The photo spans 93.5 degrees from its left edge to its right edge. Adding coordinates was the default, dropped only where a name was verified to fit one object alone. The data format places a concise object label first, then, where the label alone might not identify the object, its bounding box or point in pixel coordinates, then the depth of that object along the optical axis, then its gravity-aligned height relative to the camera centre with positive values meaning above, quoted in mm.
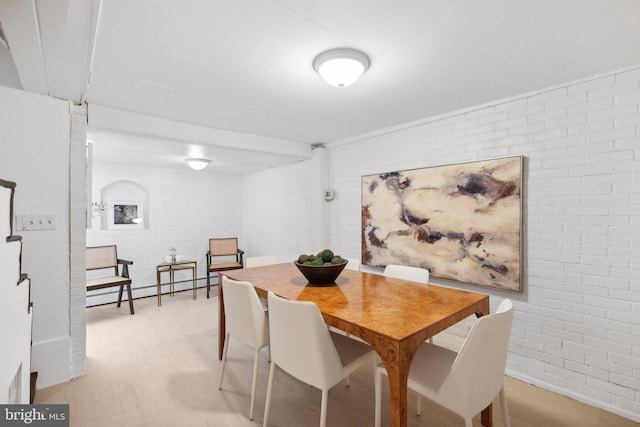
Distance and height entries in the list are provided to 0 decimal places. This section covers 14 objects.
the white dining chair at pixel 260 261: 3115 -516
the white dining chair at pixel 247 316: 1979 -704
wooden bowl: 2150 -434
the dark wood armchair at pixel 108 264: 3816 -707
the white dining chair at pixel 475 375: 1335 -754
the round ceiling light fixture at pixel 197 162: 4309 +725
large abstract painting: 2455 -78
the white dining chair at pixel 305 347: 1523 -720
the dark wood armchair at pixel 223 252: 5051 -682
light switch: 2215 -69
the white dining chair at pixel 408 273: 2455 -519
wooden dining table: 1307 -536
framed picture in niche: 4668 -34
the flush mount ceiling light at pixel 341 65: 1782 +895
